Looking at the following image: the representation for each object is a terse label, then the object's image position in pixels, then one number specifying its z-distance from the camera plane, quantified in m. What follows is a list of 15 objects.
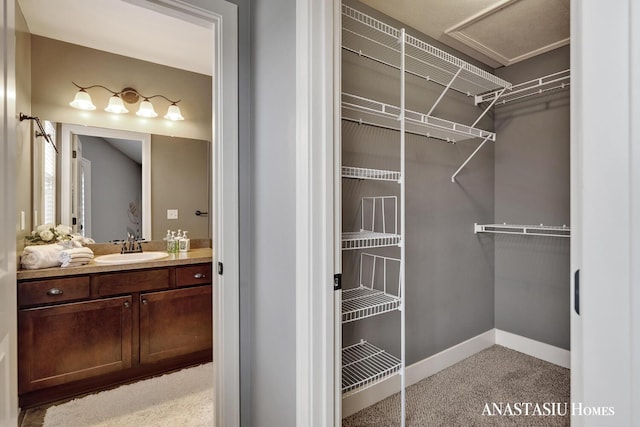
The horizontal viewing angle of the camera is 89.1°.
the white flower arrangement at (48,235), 2.28
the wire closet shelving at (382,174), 1.66
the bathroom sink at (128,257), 2.39
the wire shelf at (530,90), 2.45
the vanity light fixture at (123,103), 2.61
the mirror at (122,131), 2.42
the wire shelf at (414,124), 1.91
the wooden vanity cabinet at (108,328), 2.04
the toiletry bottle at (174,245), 2.94
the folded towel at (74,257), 2.16
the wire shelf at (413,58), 1.93
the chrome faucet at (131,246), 2.79
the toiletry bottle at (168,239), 2.97
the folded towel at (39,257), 2.05
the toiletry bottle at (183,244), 2.98
